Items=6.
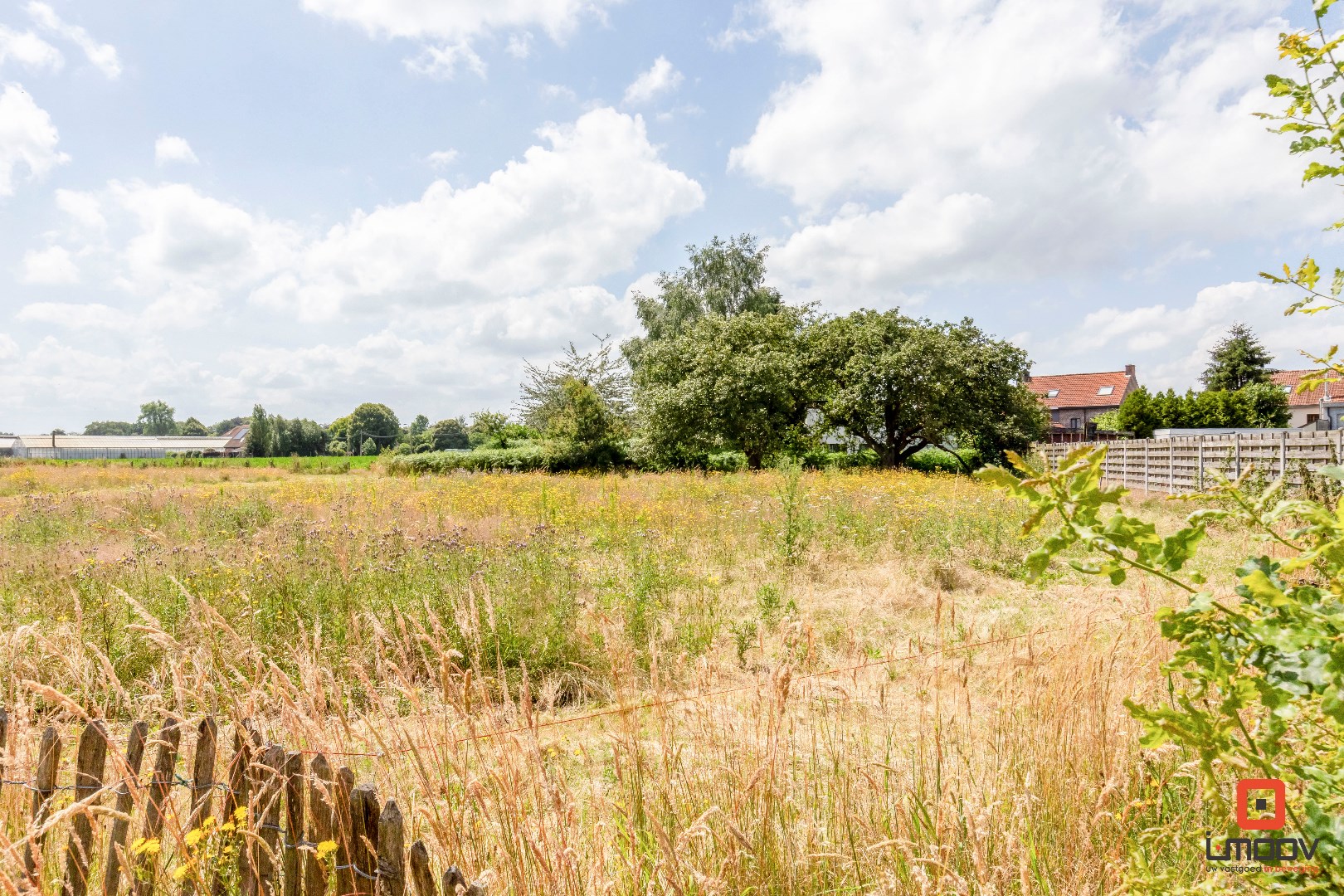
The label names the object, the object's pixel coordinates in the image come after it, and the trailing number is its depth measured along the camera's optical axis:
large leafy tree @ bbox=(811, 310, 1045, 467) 21.89
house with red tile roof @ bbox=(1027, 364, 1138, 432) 49.59
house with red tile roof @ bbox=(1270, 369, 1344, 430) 38.00
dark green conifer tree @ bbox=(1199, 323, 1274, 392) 38.16
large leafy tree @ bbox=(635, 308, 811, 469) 22.83
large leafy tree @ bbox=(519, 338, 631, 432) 28.20
